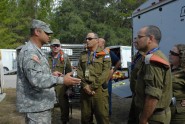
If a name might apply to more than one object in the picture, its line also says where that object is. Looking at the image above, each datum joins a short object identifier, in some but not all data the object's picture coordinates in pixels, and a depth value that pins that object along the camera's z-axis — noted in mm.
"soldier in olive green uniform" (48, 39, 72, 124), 6148
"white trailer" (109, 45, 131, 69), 22391
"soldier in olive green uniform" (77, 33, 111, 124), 4914
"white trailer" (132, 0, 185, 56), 5309
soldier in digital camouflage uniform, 3213
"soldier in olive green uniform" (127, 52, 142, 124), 4335
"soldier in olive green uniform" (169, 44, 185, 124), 3412
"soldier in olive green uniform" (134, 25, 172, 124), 2873
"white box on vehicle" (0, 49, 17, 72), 23922
